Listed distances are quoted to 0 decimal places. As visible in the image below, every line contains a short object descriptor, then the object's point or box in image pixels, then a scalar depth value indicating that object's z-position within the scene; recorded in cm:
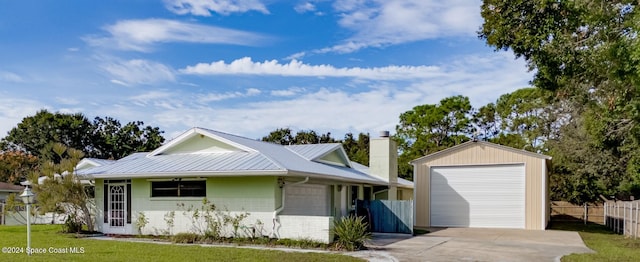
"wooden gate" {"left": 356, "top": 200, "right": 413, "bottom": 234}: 1759
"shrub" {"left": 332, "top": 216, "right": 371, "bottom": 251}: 1302
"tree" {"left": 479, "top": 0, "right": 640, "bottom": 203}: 1112
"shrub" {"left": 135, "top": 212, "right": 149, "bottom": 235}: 1630
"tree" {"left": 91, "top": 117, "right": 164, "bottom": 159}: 4775
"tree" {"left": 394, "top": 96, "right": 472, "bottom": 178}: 4541
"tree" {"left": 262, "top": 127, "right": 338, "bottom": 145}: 4769
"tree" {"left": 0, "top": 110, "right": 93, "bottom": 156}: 4631
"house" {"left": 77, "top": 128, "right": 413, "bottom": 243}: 1475
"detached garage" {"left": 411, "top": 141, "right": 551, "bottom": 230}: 2086
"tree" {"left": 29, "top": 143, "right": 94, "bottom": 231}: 1669
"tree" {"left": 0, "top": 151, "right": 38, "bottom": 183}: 4144
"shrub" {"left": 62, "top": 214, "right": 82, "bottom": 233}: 1702
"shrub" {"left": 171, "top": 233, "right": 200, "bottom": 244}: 1470
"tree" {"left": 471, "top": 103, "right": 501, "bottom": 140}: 4562
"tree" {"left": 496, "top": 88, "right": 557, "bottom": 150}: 3778
